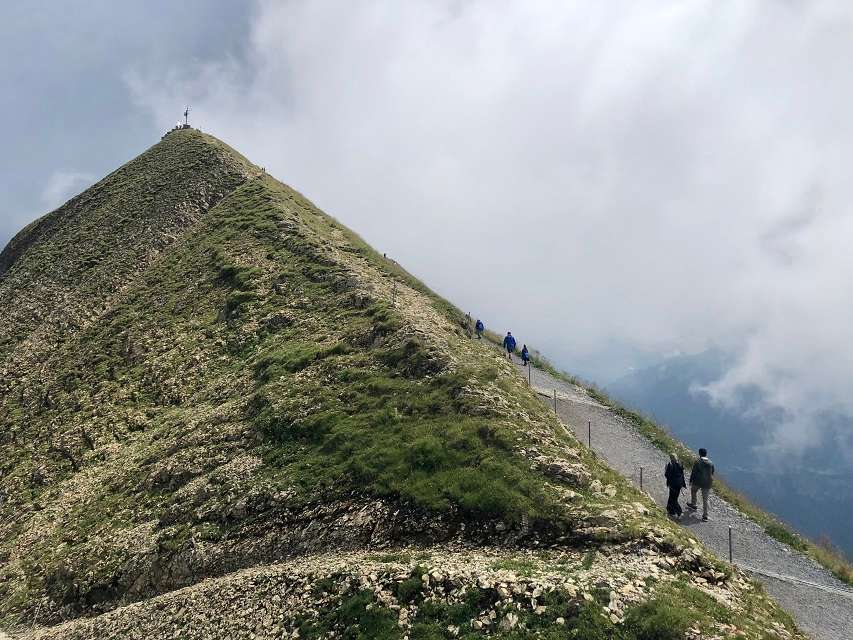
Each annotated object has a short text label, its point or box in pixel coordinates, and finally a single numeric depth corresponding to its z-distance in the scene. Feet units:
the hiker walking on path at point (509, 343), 159.12
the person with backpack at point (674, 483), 75.77
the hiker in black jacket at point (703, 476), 76.69
